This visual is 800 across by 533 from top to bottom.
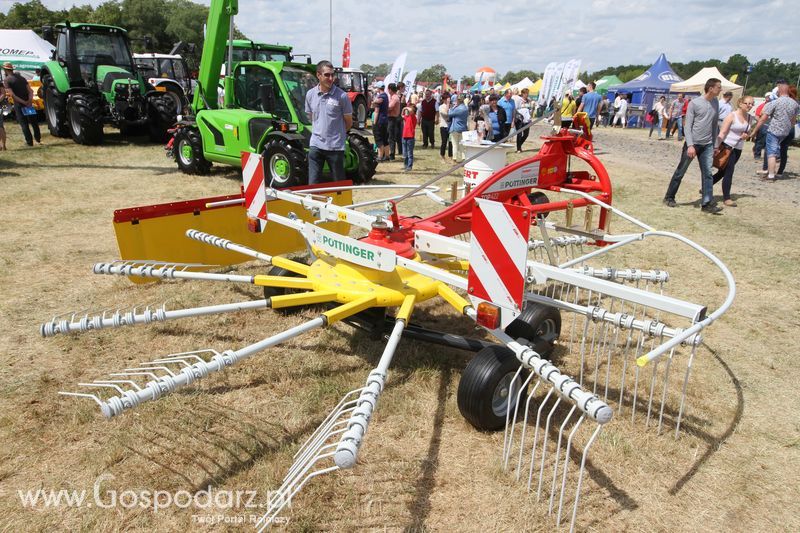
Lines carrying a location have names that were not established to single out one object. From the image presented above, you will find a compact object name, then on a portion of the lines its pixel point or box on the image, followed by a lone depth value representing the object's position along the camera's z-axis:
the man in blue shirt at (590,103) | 13.96
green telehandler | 8.02
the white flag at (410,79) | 25.70
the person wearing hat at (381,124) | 12.12
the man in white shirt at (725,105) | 9.43
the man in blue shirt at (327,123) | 6.07
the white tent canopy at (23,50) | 21.69
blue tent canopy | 27.09
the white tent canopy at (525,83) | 38.36
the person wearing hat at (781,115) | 9.70
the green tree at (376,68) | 63.97
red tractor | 17.50
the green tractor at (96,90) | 12.22
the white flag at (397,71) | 22.72
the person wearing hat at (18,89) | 11.41
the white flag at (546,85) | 22.56
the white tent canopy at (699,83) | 23.41
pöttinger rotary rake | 2.38
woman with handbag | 8.35
